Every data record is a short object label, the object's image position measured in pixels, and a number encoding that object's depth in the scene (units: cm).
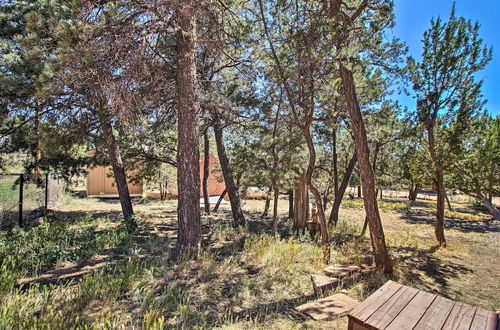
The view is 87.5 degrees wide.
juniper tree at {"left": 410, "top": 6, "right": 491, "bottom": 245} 561
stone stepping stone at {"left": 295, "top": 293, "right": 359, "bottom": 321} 299
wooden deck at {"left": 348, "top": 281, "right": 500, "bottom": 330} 192
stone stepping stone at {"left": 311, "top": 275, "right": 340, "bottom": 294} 355
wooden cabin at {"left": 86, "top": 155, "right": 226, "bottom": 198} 1747
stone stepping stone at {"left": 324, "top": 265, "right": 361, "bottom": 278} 420
